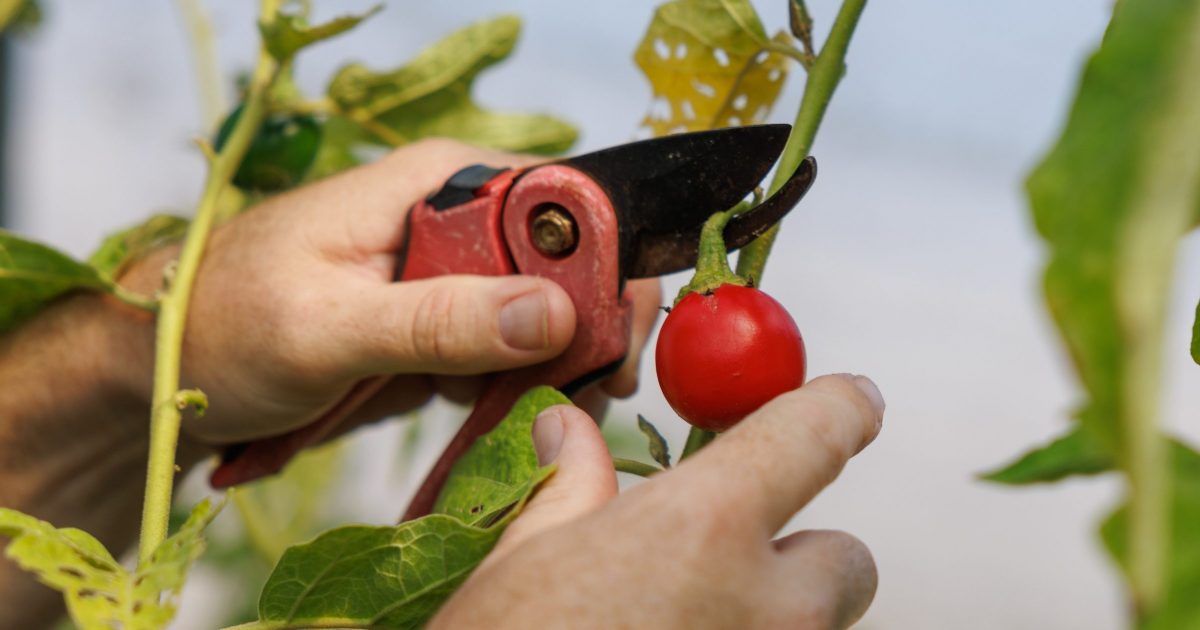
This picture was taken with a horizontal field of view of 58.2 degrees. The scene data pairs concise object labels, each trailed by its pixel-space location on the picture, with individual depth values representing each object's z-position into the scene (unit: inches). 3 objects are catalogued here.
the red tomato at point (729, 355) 21.1
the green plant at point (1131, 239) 8.0
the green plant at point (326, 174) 19.3
